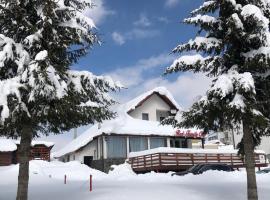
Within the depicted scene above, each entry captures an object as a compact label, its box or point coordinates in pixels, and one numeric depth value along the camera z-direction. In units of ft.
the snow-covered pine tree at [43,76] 25.02
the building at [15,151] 84.19
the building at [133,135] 81.43
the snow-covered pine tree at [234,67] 26.79
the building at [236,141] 141.74
